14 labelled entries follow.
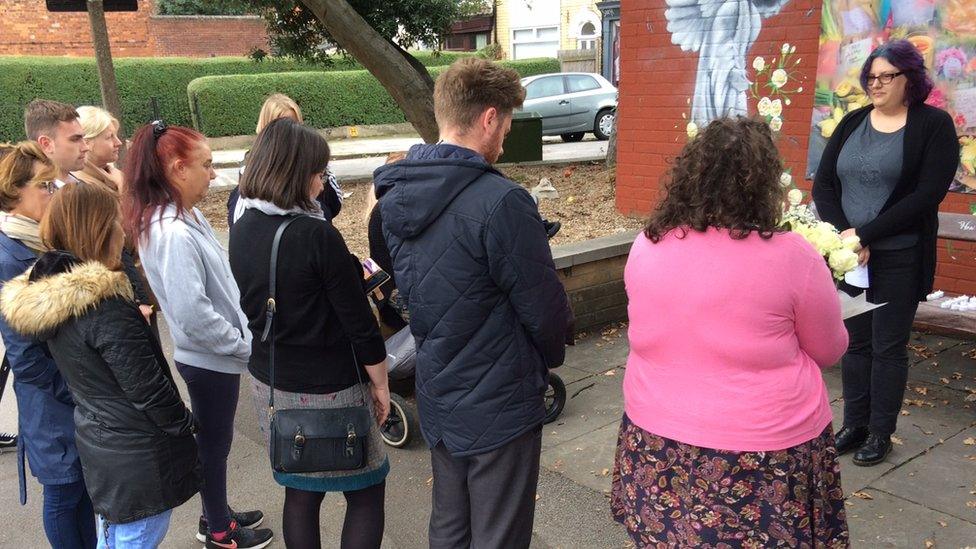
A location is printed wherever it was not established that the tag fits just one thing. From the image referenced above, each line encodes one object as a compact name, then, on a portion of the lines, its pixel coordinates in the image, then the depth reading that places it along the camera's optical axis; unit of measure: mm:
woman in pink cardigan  1909
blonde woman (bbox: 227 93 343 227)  3922
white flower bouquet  2598
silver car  19469
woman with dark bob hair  2330
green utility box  11414
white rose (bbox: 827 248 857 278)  2588
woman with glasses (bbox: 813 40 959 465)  3287
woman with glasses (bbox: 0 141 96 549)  2719
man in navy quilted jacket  2121
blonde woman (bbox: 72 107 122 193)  4160
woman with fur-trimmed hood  2318
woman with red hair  2752
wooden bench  4070
